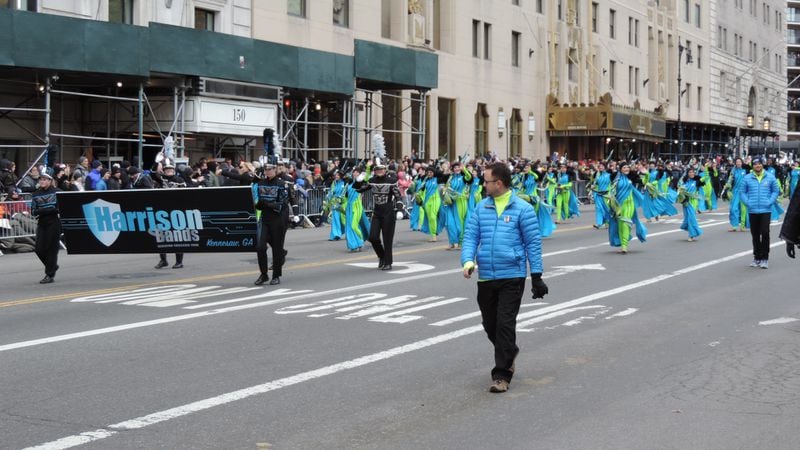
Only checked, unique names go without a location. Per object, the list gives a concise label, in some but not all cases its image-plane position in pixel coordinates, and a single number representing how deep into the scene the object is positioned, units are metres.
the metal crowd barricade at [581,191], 43.66
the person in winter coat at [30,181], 21.67
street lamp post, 61.60
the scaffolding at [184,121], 27.77
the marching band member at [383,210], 17.02
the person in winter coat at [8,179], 20.53
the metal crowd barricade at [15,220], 20.12
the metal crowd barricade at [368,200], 25.70
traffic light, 22.09
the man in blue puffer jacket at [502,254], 8.23
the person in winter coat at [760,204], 17.45
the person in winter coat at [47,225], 15.52
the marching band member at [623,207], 20.08
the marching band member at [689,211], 23.30
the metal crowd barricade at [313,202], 27.80
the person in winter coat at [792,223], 9.80
